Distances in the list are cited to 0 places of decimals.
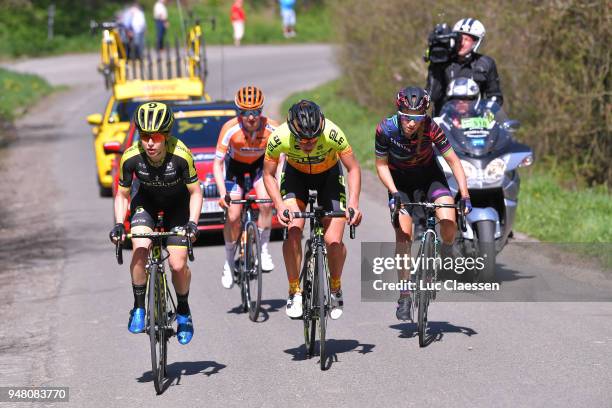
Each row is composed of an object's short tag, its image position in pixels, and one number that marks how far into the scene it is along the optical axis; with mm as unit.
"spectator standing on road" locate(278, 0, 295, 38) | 45631
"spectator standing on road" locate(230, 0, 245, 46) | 39375
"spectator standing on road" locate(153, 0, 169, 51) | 35125
